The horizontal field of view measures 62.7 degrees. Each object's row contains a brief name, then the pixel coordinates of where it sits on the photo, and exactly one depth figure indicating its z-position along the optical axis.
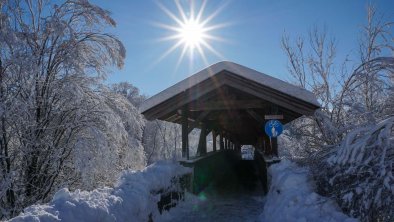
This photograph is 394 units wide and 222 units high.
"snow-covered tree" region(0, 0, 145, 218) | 8.46
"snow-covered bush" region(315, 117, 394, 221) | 3.33
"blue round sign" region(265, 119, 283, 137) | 8.77
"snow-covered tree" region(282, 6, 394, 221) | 3.37
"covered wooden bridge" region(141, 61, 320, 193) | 8.55
